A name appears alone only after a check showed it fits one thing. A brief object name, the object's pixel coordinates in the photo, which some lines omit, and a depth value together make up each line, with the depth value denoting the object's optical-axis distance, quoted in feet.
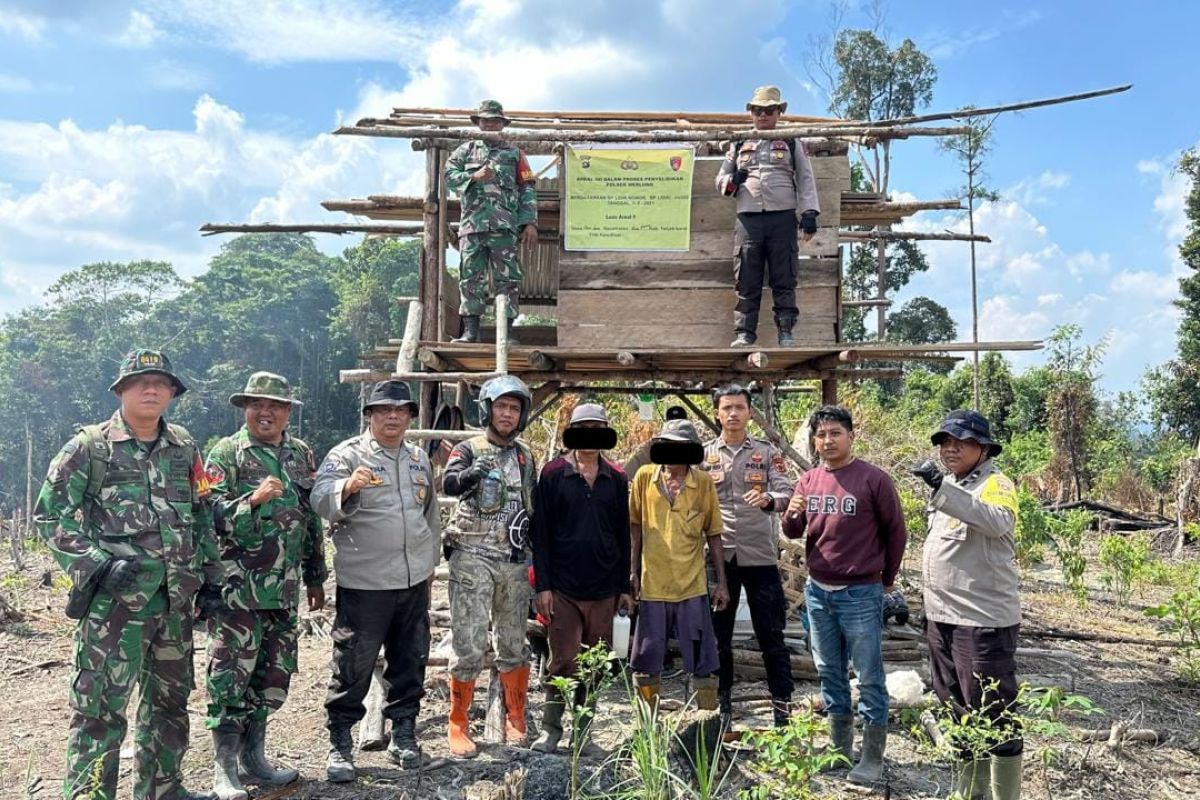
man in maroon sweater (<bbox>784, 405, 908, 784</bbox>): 13.46
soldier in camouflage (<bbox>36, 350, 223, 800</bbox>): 10.91
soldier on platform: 20.62
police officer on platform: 20.42
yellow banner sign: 22.02
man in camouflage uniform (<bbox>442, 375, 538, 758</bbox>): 14.33
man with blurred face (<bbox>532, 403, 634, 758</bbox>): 14.25
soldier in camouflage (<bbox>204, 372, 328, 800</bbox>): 12.46
